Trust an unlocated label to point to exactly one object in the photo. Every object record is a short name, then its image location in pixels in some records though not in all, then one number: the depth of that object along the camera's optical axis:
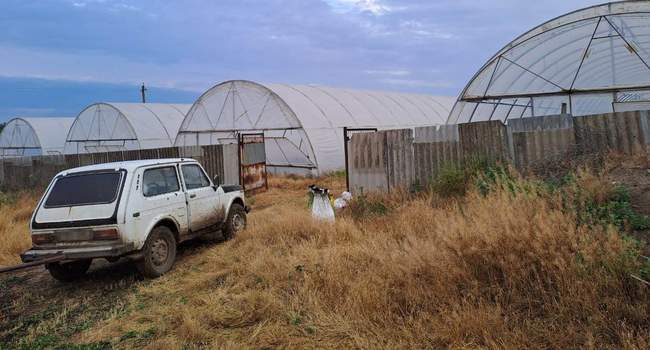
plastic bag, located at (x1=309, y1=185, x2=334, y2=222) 8.41
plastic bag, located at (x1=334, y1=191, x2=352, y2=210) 10.63
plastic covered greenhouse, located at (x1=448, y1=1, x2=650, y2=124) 11.20
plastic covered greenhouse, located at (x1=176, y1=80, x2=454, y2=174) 18.78
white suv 6.44
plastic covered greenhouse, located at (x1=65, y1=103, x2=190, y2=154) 26.84
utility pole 48.01
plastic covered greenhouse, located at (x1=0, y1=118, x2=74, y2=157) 31.69
